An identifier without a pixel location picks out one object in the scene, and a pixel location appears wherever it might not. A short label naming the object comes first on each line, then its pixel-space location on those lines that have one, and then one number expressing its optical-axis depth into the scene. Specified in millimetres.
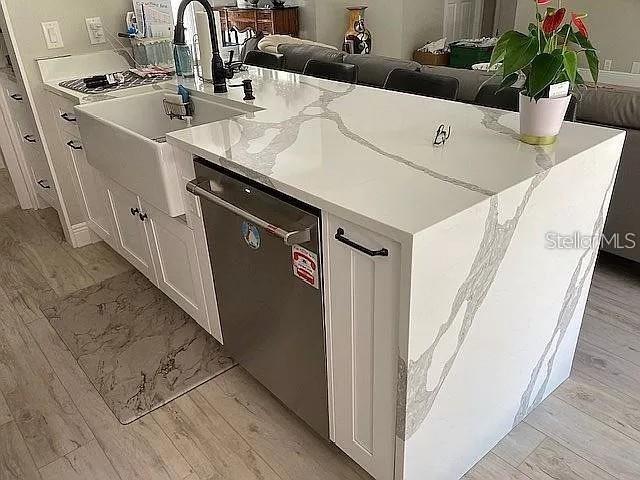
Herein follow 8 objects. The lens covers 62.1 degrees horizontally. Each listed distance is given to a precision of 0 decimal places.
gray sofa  2207
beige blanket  3875
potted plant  1277
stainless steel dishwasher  1354
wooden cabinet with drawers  6676
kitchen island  1162
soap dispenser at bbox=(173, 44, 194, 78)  2486
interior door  6395
